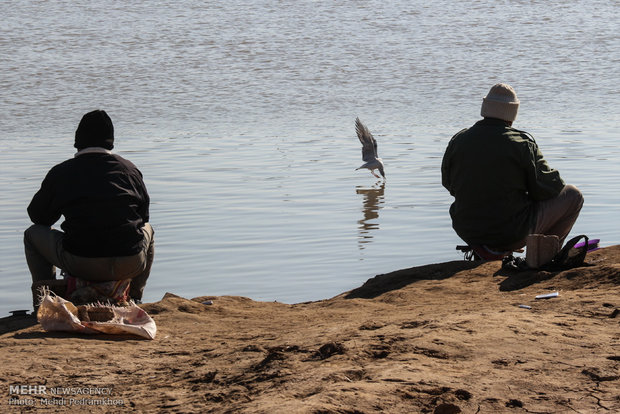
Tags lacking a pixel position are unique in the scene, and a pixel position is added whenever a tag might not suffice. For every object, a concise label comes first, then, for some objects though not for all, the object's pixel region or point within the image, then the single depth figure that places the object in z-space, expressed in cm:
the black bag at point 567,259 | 1134
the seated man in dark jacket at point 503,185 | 1211
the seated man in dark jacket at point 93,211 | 1051
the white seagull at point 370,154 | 2132
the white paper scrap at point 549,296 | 986
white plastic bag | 951
